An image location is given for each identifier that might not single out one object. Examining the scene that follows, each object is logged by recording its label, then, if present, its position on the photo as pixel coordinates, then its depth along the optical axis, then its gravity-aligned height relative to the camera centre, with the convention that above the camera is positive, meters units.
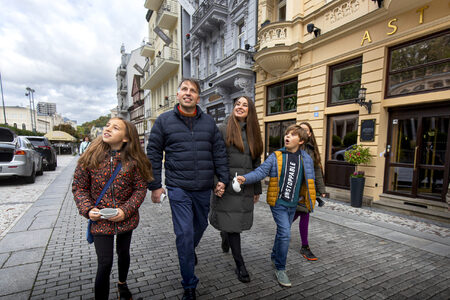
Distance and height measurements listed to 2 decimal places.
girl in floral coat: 1.85 -0.45
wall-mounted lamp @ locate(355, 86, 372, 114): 6.08 +0.90
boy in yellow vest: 2.56 -0.57
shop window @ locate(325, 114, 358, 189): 6.84 -0.42
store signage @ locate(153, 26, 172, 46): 19.32 +8.26
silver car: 7.33 -0.87
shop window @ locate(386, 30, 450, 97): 5.08 +1.58
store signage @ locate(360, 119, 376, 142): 6.10 +0.07
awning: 27.88 -0.39
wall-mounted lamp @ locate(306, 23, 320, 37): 7.39 +3.35
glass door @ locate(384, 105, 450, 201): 5.18 -0.49
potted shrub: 6.00 -1.14
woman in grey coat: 2.54 -0.43
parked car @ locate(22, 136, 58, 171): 11.89 -0.90
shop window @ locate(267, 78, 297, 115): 8.88 +1.44
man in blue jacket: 2.21 -0.33
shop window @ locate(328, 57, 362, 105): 6.74 +1.55
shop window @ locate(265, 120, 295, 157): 9.32 -0.05
